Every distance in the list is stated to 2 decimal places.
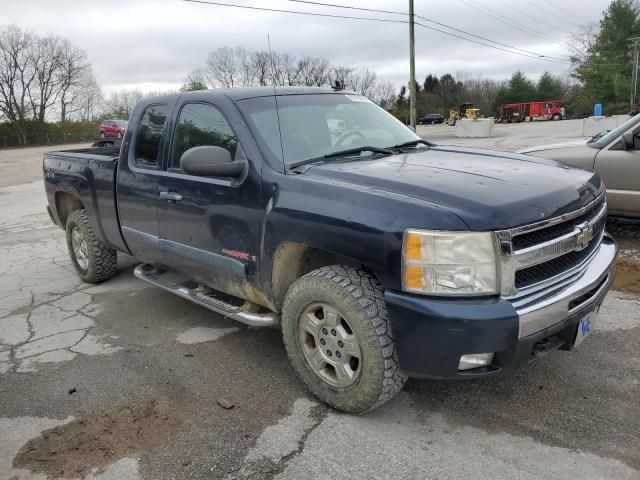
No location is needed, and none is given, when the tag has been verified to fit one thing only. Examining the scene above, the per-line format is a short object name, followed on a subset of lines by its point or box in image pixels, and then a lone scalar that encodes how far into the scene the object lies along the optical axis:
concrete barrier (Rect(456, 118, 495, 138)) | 31.91
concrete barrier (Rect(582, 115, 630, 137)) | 28.42
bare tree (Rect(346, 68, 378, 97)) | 82.12
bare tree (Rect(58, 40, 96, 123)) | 64.94
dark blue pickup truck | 2.58
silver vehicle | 5.85
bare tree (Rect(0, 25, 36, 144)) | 56.44
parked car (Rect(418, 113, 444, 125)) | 64.56
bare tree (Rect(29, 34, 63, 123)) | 62.00
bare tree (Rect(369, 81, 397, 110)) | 83.76
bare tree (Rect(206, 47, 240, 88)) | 57.06
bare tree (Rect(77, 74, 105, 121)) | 69.83
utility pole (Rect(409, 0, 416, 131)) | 30.39
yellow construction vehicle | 40.69
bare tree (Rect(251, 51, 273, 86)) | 35.69
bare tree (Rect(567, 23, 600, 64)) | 62.05
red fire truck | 58.88
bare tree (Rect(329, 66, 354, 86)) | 68.62
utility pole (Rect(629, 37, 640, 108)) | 52.23
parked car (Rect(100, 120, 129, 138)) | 36.78
